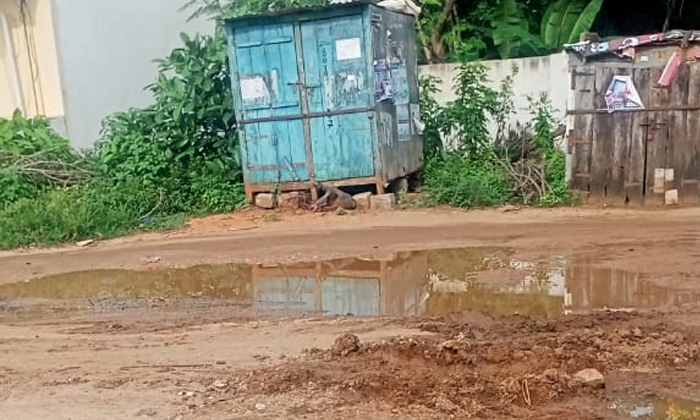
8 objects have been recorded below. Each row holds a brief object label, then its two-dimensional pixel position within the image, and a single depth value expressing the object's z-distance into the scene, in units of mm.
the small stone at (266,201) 11242
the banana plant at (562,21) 13586
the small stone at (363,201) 10867
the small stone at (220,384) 4613
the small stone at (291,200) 11062
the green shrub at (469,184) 10531
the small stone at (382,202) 10758
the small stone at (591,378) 4297
